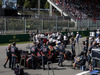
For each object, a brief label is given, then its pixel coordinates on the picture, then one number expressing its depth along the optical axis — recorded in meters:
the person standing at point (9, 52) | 11.24
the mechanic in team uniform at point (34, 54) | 11.16
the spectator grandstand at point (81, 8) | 47.03
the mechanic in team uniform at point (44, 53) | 11.27
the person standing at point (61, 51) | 11.94
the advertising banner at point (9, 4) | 45.38
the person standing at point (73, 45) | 15.89
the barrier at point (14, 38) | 23.44
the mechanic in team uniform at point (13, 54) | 11.01
